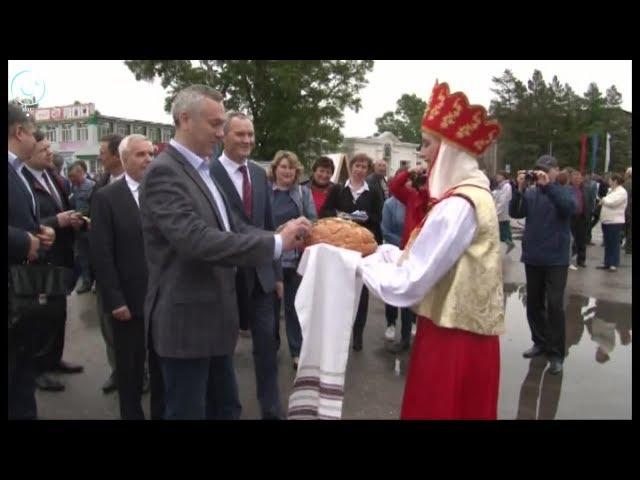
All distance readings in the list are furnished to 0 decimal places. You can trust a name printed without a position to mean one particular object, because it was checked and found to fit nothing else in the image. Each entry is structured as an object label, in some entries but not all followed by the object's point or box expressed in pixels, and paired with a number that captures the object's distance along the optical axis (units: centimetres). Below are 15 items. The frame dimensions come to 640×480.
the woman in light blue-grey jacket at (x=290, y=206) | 500
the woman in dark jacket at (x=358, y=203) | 569
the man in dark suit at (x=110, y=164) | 448
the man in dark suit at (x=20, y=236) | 308
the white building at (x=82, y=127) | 4403
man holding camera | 512
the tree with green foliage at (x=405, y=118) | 9219
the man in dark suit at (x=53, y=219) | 437
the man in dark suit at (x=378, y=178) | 596
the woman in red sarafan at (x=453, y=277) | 237
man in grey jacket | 242
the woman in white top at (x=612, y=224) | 1097
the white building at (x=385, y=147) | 6272
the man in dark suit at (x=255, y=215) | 374
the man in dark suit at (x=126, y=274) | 349
